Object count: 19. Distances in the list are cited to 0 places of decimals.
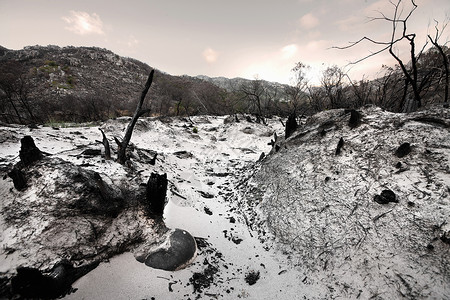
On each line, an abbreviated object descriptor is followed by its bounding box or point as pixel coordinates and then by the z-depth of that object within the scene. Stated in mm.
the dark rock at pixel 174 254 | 1858
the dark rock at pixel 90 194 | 1943
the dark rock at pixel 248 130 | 9453
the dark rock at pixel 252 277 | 1960
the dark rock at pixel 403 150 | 2270
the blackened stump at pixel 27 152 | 2092
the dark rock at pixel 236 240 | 2543
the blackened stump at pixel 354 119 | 3147
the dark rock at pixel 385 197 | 1995
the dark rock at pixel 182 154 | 5961
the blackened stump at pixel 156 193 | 2307
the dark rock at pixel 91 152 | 3132
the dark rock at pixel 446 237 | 1530
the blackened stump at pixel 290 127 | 4561
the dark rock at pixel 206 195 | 3681
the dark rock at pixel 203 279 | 1789
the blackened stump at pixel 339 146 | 2859
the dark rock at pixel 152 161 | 4020
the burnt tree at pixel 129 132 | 3084
